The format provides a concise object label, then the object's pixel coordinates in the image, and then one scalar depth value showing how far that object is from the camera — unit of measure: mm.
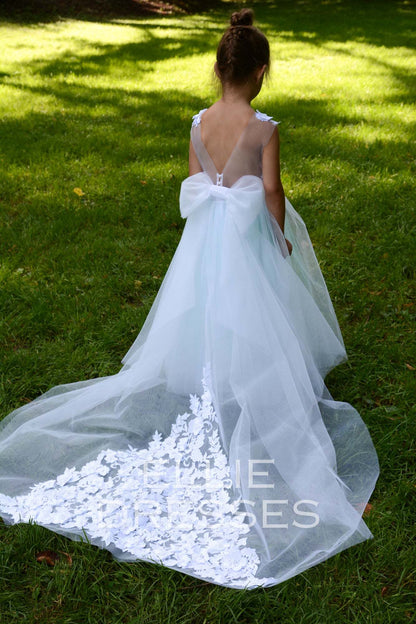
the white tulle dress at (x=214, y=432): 2461
